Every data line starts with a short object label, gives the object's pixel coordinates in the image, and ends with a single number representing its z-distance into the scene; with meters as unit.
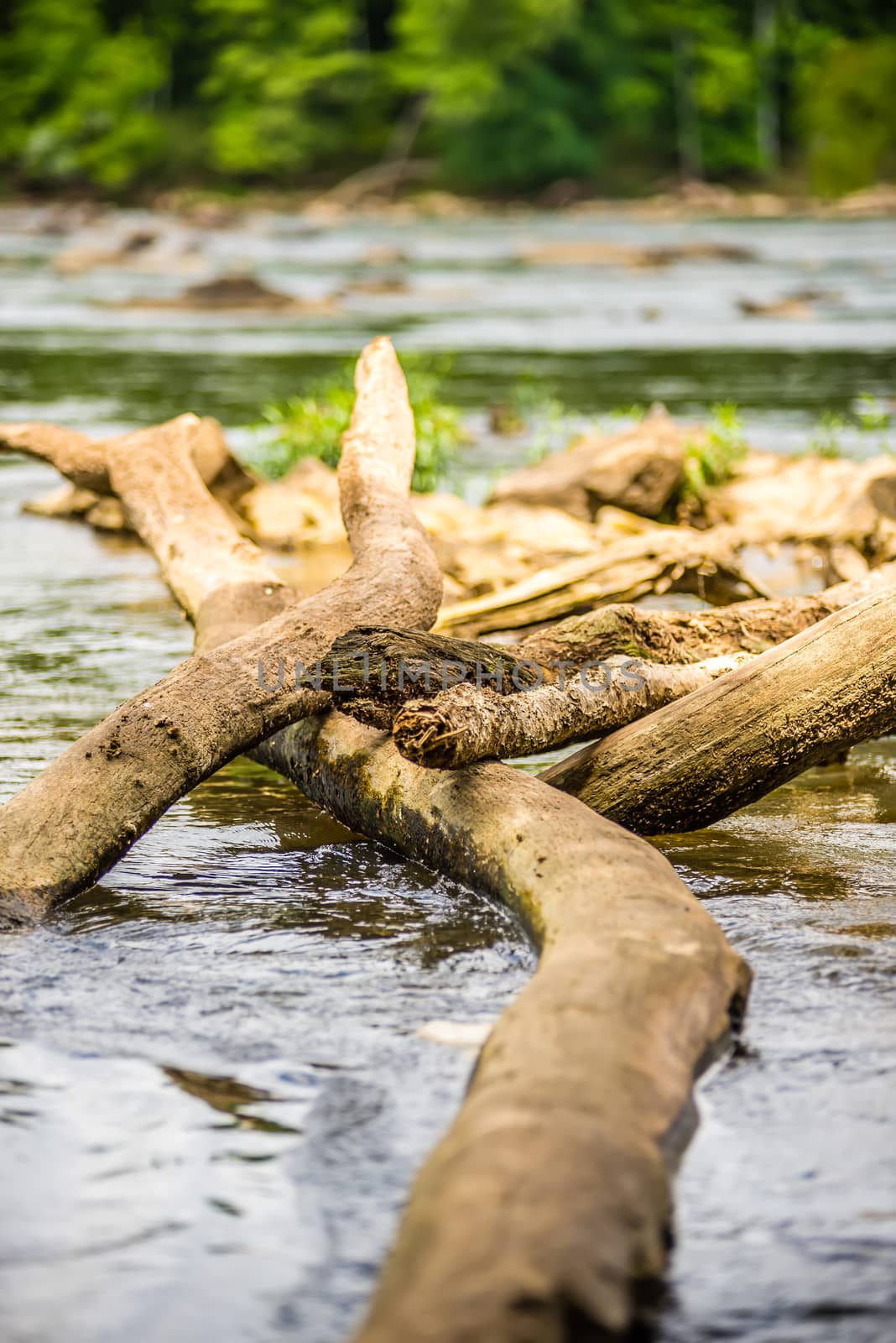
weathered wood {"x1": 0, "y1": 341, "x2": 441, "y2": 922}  7.84
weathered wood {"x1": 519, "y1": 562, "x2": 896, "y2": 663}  9.41
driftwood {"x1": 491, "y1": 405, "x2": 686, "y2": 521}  17.25
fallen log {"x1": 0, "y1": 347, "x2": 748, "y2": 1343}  4.28
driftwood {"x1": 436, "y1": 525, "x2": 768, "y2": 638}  12.16
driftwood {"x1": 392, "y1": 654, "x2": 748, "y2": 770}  7.53
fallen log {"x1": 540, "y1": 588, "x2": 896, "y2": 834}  8.46
